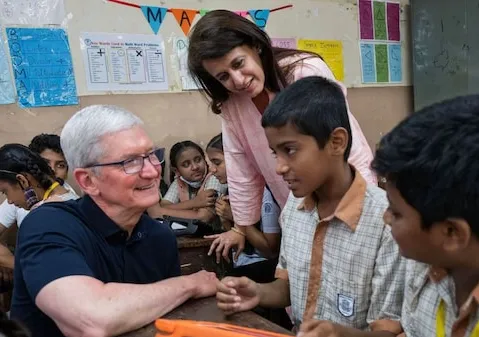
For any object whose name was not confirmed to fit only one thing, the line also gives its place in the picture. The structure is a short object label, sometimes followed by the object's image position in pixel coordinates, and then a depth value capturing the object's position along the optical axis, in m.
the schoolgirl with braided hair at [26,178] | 2.56
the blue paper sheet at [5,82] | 2.93
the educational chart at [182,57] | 3.53
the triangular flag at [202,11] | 3.59
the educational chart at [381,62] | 4.38
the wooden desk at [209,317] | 1.08
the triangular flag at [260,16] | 3.80
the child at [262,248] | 2.06
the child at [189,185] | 3.16
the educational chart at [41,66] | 2.98
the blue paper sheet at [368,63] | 4.36
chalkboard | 4.17
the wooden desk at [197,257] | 2.32
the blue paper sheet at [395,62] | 4.55
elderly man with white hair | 1.09
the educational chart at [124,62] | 3.21
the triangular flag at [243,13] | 3.74
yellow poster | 4.11
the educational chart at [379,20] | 4.35
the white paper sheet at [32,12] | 2.95
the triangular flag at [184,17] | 3.50
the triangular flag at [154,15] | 3.39
